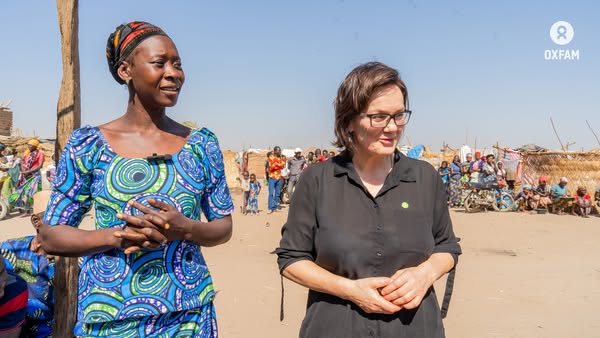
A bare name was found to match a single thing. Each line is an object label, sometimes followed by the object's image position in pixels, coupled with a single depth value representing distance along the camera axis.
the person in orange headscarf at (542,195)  14.67
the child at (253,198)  13.56
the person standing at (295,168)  14.43
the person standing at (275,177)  13.77
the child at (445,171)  15.80
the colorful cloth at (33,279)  2.99
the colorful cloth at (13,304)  2.45
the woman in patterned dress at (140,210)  1.59
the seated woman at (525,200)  14.85
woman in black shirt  1.79
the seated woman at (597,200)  14.43
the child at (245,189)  13.09
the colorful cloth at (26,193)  12.13
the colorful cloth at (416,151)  16.15
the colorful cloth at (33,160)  11.72
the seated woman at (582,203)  13.91
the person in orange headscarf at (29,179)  11.77
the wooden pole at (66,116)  2.97
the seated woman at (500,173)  15.32
